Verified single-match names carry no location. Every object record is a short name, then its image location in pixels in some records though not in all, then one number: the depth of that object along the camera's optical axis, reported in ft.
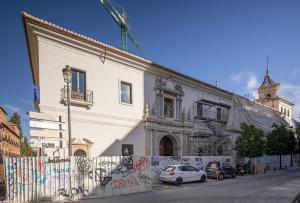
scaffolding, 71.26
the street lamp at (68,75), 33.60
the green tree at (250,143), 74.25
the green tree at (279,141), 96.36
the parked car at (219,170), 58.05
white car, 47.60
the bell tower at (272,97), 145.94
